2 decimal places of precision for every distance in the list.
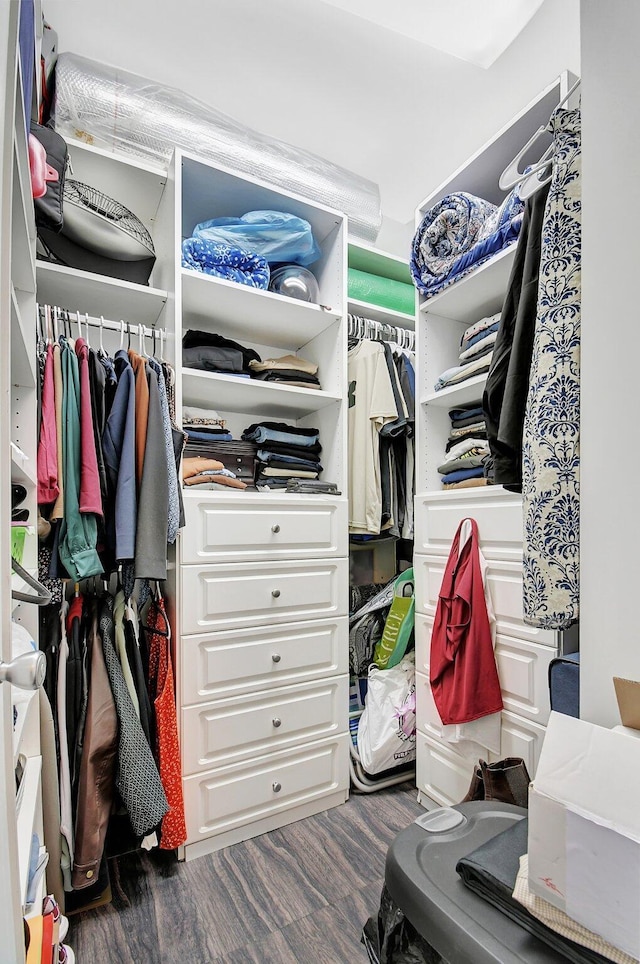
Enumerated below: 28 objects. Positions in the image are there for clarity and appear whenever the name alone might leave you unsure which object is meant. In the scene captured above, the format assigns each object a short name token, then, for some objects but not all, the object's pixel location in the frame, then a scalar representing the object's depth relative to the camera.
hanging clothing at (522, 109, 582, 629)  0.79
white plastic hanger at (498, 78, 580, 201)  0.94
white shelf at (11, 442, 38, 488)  0.89
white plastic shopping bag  1.89
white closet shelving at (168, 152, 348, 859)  1.60
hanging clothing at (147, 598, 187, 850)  1.48
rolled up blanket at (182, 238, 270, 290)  1.74
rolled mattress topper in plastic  1.60
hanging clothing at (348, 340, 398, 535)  2.04
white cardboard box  0.44
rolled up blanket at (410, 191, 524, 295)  1.57
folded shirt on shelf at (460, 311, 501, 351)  1.75
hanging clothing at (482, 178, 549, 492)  0.98
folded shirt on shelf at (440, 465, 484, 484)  1.76
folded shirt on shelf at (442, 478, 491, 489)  1.72
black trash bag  0.68
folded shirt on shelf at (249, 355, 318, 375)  1.94
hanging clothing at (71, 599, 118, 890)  1.31
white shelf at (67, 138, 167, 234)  1.64
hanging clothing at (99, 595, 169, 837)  1.36
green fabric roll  2.24
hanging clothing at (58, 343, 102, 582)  1.33
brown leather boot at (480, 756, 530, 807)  1.32
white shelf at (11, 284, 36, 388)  0.88
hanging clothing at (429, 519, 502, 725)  1.52
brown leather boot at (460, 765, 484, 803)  1.37
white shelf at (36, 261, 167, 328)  1.54
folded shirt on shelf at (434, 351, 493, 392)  1.68
